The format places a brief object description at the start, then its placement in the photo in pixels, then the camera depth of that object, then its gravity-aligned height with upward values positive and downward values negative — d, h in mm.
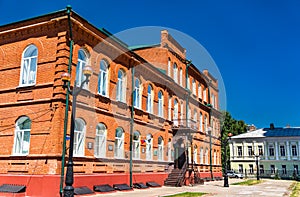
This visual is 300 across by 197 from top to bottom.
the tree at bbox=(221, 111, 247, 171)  60591 +5361
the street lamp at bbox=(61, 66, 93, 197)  9422 +70
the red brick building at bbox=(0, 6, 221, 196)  13695 +2195
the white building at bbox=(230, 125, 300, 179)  50812 +159
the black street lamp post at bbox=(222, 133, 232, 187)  22969 -2075
